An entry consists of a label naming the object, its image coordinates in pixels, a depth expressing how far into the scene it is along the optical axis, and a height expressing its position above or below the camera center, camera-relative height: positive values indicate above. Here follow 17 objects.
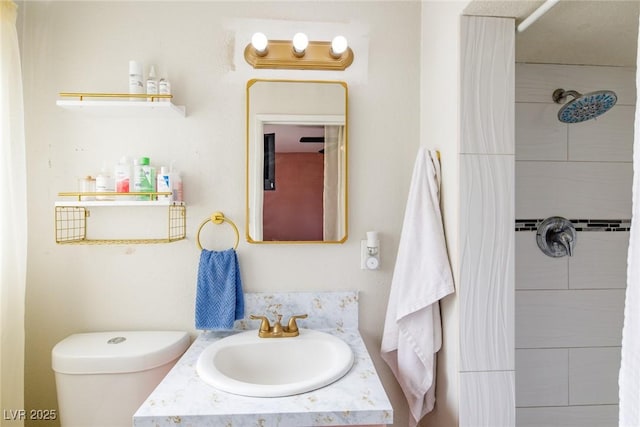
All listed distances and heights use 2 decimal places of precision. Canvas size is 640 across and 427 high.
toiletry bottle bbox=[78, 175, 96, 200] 1.41 +0.09
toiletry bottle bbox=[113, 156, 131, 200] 1.37 +0.11
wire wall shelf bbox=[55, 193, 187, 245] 1.44 -0.07
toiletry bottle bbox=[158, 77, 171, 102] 1.40 +0.45
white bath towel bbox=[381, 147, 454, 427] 1.25 -0.28
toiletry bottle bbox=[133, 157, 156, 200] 1.37 +0.11
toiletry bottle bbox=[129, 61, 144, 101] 1.39 +0.49
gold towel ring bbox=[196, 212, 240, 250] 1.49 -0.05
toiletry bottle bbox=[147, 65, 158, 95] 1.40 +0.47
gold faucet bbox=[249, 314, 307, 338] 1.38 -0.46
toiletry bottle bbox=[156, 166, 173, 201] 1.38 +0.09
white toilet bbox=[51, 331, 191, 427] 1.27 -0.61
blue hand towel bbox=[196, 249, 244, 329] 1.42 -0.32
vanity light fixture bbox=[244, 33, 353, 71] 1.48 +0.60
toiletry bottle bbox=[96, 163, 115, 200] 1.36 +0.09
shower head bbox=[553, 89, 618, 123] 1.24 +0.36
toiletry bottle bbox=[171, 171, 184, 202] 1.42 +0.08
